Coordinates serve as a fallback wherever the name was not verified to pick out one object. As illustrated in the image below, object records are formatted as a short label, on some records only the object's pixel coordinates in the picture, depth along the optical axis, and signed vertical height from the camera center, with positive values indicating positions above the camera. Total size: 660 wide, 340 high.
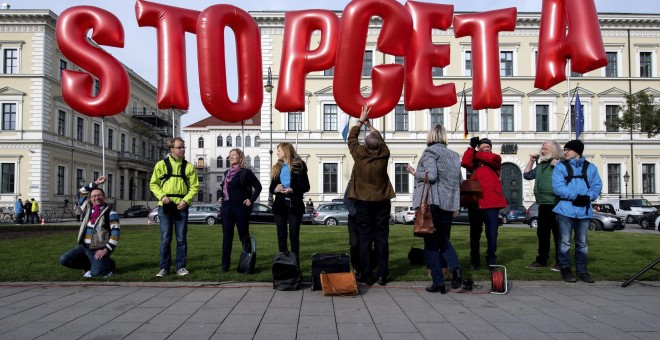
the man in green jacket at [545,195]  7.78 -0.21
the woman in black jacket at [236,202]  7.55 -0.30
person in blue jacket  6.82 -0.32
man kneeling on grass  7.06 -0.81
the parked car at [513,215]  31.83 -2.14
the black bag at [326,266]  6.15 -1.05
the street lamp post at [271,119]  37.82 +3.50
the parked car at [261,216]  28.59 -1.95
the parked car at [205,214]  29.62 -1.91
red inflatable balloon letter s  7.57 +1.83
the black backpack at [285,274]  6.19 -1.15
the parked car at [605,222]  21.59 -1.77
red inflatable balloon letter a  7.48 +2.16
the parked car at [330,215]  28.47 -1.90
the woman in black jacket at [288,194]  7.38 -0.16
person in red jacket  7.14 -0.19
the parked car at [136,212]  48.47 -2.91
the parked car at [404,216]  30.67 -2.19
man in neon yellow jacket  7.17 -0.23
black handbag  7.30 -1.14
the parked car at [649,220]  25.48 -1.98
